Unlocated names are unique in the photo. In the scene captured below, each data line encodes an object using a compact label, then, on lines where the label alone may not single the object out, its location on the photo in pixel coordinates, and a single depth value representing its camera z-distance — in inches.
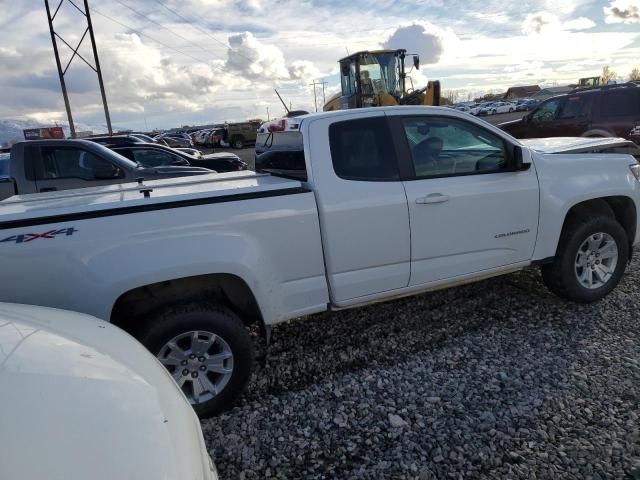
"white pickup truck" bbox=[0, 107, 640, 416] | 102.4
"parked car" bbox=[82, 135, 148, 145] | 487.8
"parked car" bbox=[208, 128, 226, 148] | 1323.8
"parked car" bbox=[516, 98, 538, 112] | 1999.8
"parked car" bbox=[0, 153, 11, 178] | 261.2
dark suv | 383.2
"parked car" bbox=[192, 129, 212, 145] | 1398.6
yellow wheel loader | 631.2
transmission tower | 817.7
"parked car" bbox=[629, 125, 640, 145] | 372.5
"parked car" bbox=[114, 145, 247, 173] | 370.4
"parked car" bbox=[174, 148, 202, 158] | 564.3
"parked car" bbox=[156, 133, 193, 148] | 1191.4
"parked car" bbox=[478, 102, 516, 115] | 2118.6
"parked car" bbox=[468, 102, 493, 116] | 2180.9
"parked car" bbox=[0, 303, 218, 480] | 49.4
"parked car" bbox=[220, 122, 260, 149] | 1280.8
